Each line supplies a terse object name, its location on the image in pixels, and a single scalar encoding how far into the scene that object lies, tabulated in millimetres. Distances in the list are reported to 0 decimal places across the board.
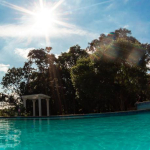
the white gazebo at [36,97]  21359
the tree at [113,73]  17797
